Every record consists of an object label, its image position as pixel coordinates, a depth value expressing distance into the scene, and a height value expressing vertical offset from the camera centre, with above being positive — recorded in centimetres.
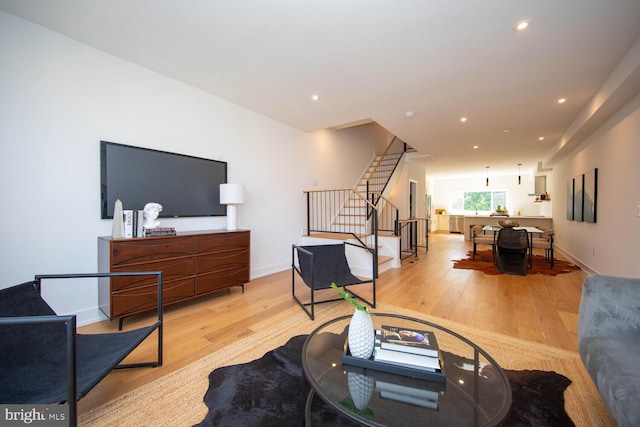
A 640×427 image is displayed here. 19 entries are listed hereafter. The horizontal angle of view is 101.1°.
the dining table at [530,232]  512 -41
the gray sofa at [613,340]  108 -69
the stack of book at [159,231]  266 -24
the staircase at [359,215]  504 -12
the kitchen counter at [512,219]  803 -32
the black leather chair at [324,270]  280 -72
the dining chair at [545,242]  506 -60
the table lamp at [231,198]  344 +15
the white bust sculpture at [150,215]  275 -7
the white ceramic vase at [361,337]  130 -63
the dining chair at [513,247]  477 -66
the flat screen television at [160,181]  267 +33
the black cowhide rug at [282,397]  139 -111
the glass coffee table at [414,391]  102 -79
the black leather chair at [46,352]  111 -79
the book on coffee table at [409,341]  129 -68
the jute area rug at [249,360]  142 -111
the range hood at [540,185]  915 +93
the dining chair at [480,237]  567 -58
